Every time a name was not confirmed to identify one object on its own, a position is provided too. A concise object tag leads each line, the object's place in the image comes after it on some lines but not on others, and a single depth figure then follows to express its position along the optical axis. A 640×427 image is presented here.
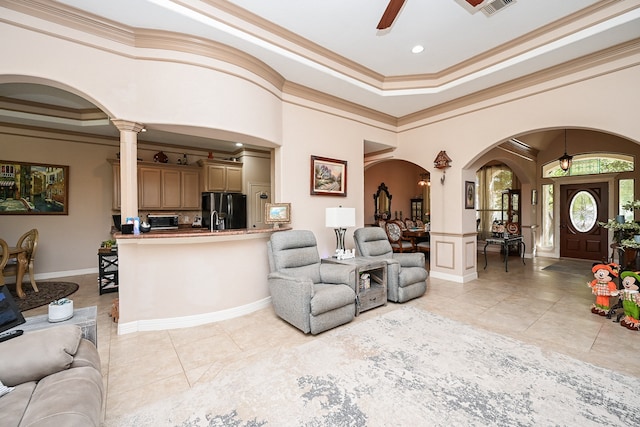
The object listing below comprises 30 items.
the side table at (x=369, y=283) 3.44
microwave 5.88
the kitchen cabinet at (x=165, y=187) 5.73
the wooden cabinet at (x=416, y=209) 9.09
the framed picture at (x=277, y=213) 3.81
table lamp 3.81
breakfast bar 2.93
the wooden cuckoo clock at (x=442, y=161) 4.92
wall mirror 8.21
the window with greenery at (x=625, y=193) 6.11
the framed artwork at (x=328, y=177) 4.39
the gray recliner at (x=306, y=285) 2.85
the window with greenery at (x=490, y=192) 8.18
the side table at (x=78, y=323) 1.79
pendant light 5.73
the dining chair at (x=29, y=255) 4.16
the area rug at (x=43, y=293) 3.79
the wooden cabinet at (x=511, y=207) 7.74
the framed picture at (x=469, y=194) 4.95
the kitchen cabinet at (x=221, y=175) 6.31
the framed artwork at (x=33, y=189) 4.90
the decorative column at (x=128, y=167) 2.91
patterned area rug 1.72
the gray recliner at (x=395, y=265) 3.79
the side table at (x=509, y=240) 5.99
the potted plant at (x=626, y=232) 3.21
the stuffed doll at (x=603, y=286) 3.28
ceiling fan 2.03
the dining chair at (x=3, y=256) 3.73
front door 6.67
